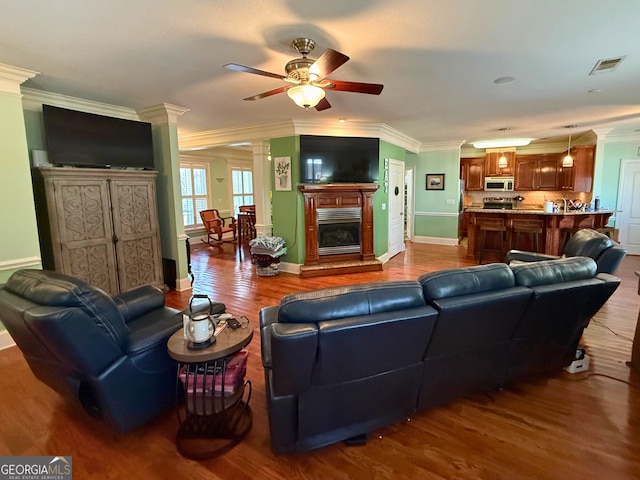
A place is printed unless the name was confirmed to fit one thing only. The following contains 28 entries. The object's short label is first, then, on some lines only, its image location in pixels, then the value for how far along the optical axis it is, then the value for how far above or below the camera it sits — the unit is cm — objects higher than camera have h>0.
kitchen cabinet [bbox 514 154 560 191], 779 +55
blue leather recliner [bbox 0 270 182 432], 160 -81
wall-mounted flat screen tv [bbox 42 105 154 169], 353 +72
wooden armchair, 805 -66
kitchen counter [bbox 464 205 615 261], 558 -50
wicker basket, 544 -121
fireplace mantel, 540 -14
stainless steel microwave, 837 +29
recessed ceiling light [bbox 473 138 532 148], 750 +126
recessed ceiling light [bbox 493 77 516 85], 332 +120
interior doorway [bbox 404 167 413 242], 858 -26
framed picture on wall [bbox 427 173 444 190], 814 +38
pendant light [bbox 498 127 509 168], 765 +80
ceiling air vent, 288 +118
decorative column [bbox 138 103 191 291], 443 +22
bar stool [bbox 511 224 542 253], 572 -64
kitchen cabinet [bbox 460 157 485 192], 861 +61
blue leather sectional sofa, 157 -79
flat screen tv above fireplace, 535 +64
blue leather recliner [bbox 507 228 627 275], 291 -53
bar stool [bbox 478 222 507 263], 606 -70
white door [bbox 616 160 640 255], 652 -28
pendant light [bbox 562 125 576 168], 662 +68
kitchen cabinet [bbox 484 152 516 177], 823 +78
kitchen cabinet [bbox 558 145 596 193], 684 +57
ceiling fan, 240 +92
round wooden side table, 175 -108
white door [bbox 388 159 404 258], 664 -21
